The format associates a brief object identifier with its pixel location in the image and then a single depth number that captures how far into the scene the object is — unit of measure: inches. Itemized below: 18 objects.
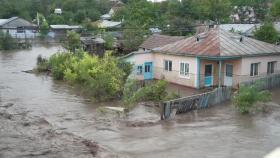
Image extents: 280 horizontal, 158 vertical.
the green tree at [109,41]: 1840.3
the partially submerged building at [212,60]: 1139.9
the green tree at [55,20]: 3624.5
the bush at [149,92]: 956.0
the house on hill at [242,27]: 2288.1
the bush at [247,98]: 871.7
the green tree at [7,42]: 2410.2
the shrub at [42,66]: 1560.0
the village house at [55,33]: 3181.6
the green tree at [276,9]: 2519.7
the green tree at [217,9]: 2970.0
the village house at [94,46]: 1622.7
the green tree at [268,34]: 1497.9
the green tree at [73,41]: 1834.6
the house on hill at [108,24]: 3108.8
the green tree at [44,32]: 3114.2
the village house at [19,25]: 3152.1
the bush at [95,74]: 1038.4
